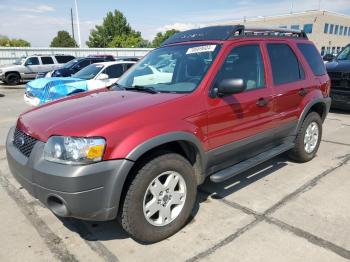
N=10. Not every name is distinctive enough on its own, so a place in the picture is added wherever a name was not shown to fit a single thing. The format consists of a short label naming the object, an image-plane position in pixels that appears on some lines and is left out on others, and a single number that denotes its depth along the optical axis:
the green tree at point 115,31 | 69.20
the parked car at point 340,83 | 8.32
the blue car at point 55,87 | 7.30
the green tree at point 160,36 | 77.60
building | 56.91
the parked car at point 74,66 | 14.05
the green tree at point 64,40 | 72.69
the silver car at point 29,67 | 19.34
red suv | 2.61
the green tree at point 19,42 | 75.15
